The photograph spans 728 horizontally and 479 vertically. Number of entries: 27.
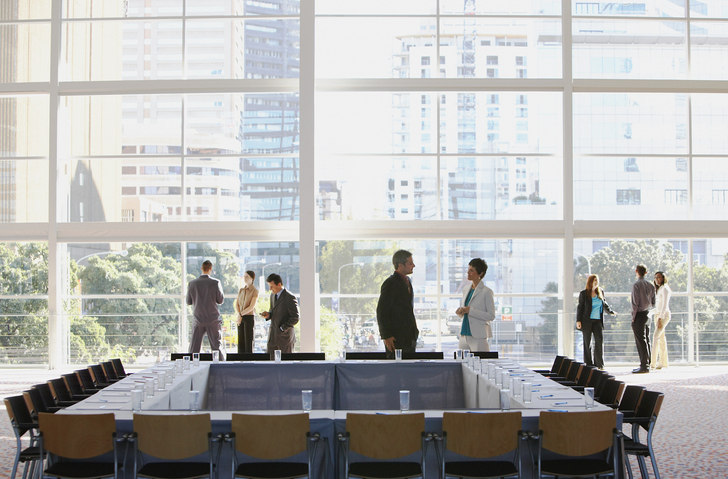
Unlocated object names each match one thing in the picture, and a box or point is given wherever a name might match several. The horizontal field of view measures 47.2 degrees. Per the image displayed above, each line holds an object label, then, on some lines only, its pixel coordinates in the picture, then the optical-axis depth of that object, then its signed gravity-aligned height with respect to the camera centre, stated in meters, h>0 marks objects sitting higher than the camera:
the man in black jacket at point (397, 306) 8.81 -0.57
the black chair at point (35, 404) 6.39 -1.21
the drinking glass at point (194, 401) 5.84 -1.04
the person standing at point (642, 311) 13.88 -0.96
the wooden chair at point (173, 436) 5.24 -1.16
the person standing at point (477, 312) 9.12 -0.66
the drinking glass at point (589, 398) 5.87 -1.02
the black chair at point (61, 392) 7.26 -1.26
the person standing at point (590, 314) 13.50 -0.98
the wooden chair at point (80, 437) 5.25 -1.17
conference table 8.71 -1.37
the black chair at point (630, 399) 6.56 -1.18
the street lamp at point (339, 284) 15.12 -0.57
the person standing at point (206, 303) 12.56 -0.77
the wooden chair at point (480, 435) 5.23 -1.15
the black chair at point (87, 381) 8.21 -1.30
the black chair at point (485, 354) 9.48 -1.16
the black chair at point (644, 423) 6.18 -1.29
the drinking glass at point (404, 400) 5.75 -1.02
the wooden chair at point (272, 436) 5.23 -1.16
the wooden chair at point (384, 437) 5.23 -1.16
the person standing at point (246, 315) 12.59 -0.95
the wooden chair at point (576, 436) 5.29 -1.17
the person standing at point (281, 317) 11.17 -0.86
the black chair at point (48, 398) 6.96 -1.24
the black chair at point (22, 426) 6.00 -1.29
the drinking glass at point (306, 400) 5.81 -1.03
